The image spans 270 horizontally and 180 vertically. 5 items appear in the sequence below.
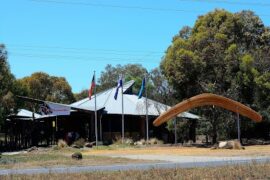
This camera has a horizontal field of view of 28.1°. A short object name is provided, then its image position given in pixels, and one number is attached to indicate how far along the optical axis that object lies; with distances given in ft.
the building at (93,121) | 177.88
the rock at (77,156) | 92.59
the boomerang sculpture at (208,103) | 134.41
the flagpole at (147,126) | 168.32
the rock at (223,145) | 128.16
